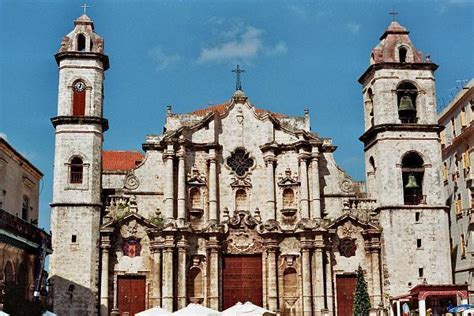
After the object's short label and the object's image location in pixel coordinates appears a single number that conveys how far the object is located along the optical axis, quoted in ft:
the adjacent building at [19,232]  104.42
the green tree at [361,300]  117.80
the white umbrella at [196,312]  91.61
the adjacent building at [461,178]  136.15
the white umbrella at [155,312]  97.14
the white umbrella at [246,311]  93.15
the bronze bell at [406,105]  131.13
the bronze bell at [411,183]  127.95
